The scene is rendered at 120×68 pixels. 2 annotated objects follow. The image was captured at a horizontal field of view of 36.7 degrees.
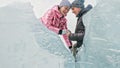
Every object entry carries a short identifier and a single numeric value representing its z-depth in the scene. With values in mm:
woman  3596
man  3584
